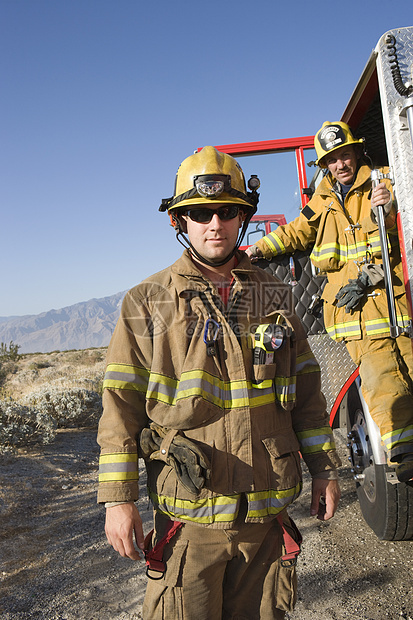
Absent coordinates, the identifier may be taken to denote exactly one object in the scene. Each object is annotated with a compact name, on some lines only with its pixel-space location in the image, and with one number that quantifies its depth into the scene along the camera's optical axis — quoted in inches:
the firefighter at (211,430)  58.4
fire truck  110.6
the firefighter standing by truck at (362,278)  109.0
